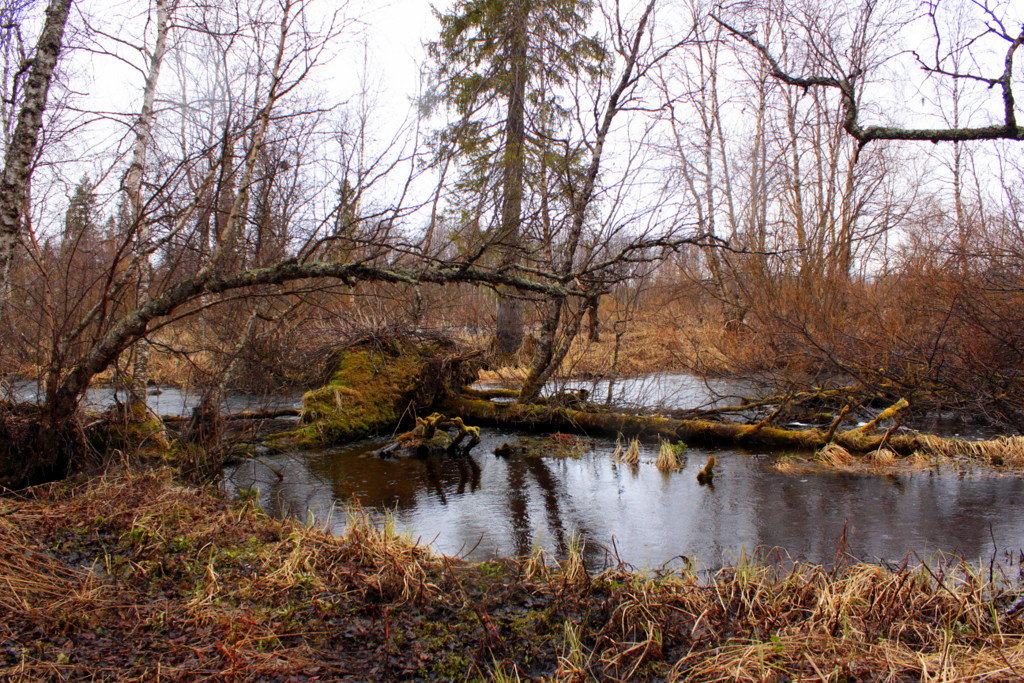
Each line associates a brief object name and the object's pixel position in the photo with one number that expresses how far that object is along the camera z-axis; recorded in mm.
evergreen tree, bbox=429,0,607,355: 11164
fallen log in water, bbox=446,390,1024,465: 8875
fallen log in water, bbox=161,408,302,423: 8914
